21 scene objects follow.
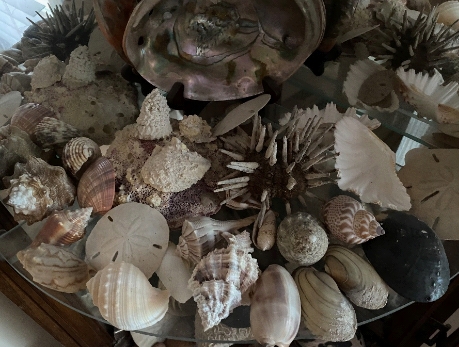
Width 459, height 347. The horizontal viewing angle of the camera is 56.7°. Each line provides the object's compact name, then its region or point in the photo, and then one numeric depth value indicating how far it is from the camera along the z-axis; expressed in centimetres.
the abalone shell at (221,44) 51
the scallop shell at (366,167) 45
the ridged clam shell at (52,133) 49
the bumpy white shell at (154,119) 47
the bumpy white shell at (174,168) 46
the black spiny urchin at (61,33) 63
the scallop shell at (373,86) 59
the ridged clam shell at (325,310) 42
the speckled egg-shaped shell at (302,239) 42
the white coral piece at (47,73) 57
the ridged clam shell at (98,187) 45
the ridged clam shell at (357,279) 43
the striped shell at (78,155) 47
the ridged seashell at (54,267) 42
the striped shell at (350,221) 43
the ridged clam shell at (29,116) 50
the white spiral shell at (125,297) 39
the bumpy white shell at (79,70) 56
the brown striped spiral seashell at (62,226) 43
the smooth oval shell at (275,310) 39
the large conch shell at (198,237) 43
